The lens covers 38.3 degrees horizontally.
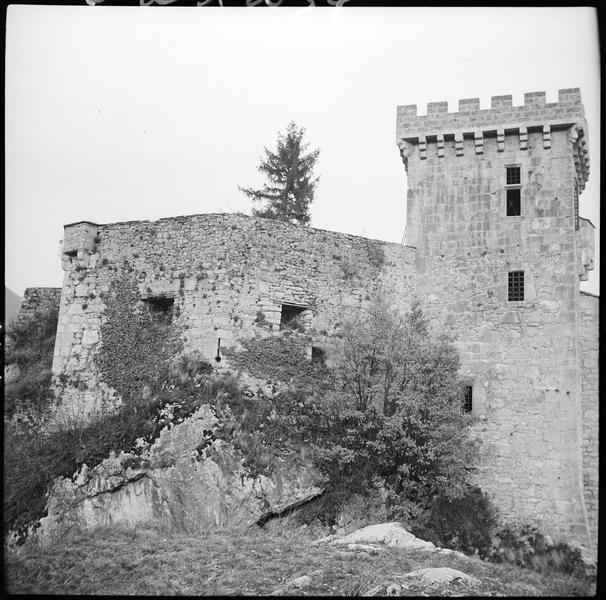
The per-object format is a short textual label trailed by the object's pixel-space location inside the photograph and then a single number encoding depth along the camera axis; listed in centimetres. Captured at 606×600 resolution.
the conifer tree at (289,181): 2961
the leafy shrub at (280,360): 1845
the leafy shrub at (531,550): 1850
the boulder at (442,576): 1318
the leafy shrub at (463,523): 1795
